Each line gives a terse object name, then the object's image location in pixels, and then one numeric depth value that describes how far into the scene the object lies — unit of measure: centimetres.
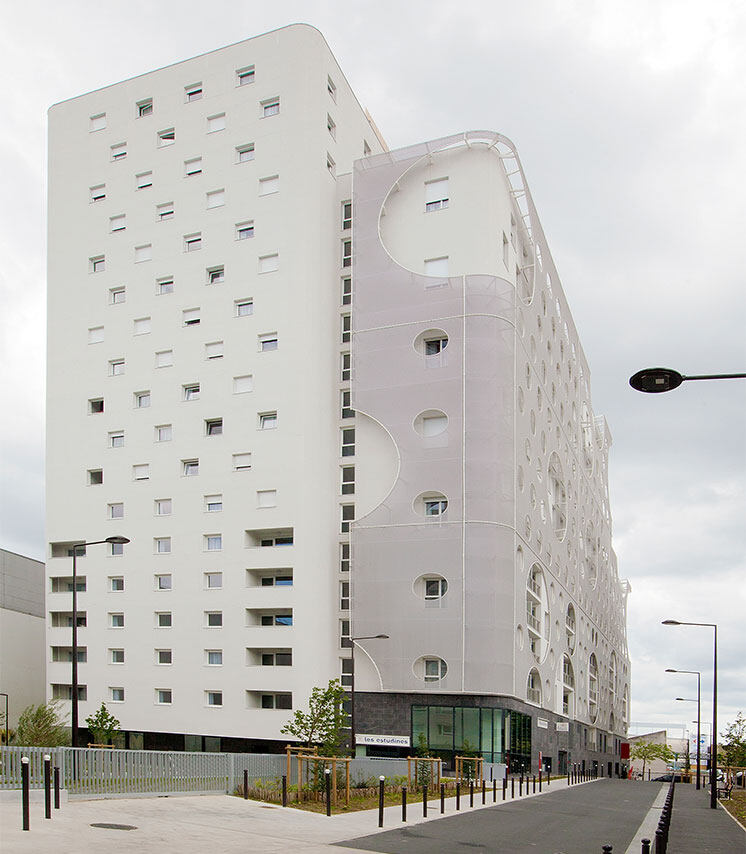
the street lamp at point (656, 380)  1520
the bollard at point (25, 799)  1641
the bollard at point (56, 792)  1950
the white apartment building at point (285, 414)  5303
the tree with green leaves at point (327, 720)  3744
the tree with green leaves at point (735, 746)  7419
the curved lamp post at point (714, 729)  3588
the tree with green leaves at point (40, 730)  4297
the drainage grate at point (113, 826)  1778
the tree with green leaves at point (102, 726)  5188
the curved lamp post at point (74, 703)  2953
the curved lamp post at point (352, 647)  4746
